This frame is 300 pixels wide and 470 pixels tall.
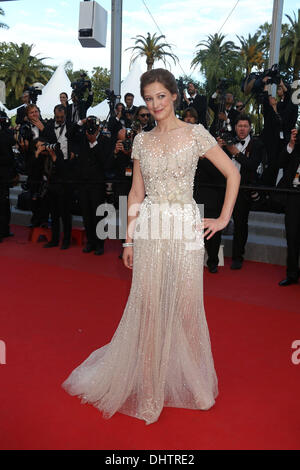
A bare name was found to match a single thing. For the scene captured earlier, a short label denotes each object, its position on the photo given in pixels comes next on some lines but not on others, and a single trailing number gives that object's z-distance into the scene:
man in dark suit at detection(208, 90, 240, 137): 6.24
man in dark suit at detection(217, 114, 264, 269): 5.03
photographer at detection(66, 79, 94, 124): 6.50
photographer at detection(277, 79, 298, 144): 6.33
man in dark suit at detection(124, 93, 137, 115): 7.89
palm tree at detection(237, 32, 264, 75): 20.52
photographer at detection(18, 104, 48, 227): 6.08
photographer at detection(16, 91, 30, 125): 6.71
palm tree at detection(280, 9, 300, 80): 20.94
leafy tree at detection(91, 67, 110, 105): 32.03
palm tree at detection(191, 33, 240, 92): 26.95
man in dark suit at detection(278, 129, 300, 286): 4.60
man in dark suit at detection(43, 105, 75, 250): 5.94
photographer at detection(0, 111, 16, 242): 6.35
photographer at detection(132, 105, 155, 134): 5.45
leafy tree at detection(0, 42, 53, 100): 29.73
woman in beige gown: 2.08
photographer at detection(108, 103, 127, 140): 6.92
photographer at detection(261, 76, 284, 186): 6.39
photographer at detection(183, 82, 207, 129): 6.92
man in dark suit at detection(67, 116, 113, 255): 5.65
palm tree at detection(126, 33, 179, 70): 18.05
